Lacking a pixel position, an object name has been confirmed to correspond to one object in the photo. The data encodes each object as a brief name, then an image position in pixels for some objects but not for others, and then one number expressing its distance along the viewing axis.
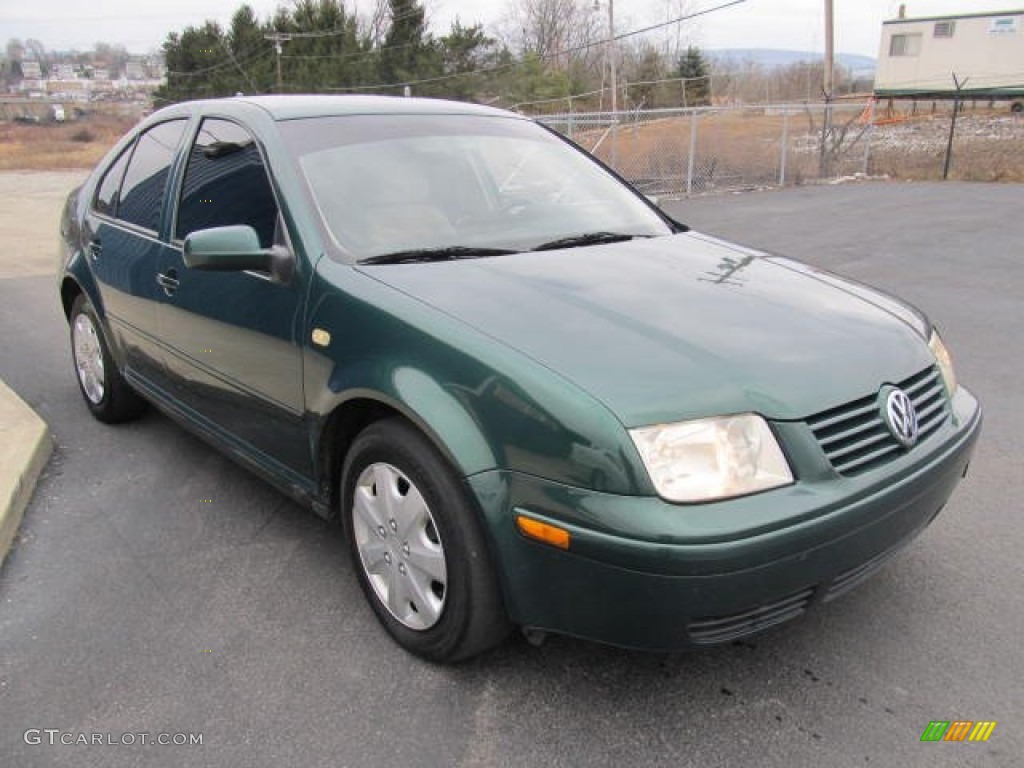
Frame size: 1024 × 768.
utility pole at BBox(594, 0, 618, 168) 35.97
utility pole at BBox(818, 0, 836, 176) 18.45
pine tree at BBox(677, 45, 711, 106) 50.69
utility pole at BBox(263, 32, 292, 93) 49.28
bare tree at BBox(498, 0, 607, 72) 59.91
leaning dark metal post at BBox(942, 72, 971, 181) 18.60
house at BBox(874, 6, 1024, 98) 35.09
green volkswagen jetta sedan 2.01
